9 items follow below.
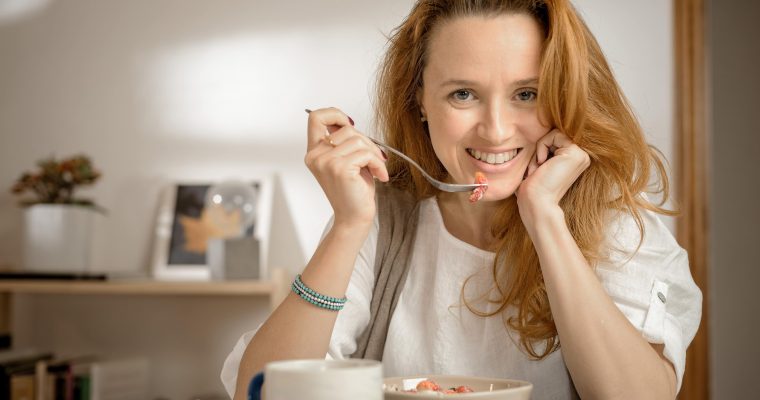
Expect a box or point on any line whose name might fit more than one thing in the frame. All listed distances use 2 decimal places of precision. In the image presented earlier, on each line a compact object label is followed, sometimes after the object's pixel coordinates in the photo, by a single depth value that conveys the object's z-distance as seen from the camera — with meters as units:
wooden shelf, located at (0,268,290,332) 2.27
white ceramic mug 0.63
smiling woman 1.11
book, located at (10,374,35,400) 2.41
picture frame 2.55
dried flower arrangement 2.54
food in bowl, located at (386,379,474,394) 0.84
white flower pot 2.50
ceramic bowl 0.72
